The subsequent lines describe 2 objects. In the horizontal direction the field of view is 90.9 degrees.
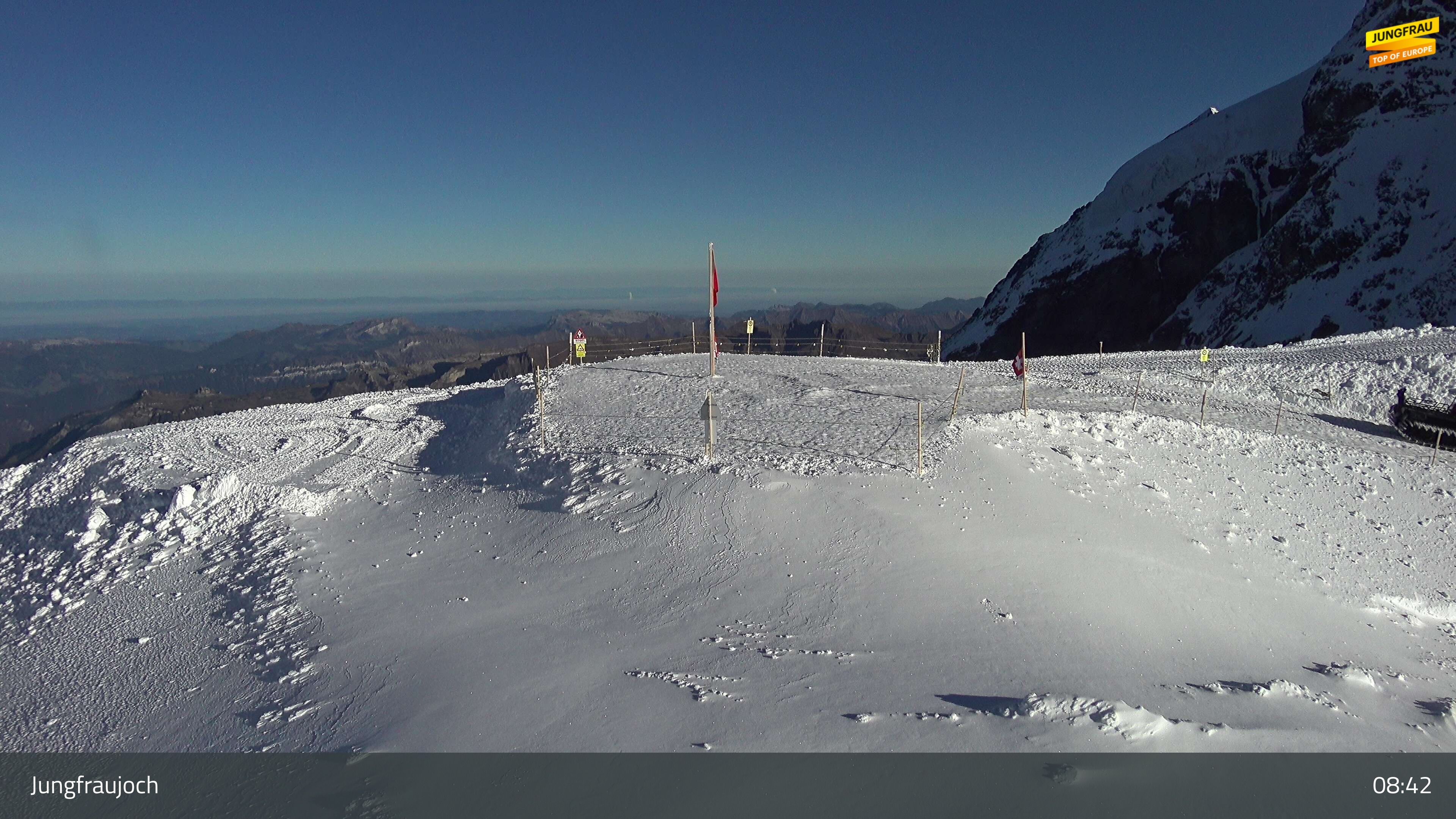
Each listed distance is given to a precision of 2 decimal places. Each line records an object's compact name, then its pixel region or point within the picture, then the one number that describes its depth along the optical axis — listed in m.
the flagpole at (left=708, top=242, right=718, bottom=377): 21.02
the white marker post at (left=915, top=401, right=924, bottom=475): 14.27
